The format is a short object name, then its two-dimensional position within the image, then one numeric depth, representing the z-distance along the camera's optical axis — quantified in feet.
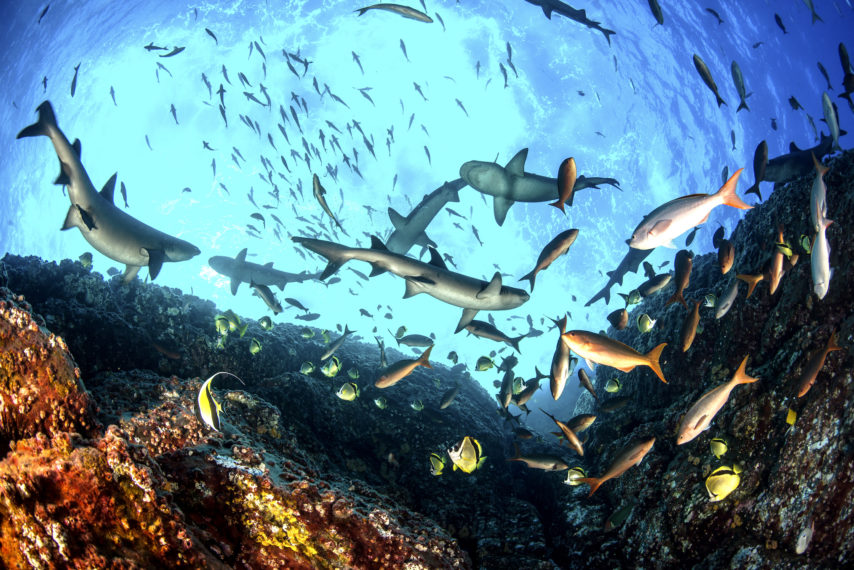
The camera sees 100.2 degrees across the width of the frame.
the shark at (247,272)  41.93
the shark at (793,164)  20.13
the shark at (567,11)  18.98
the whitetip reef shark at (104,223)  15.69
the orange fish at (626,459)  13.67
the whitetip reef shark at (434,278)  14.53
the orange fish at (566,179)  13.78
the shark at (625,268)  40.32
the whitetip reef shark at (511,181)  18.83
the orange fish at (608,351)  11.09
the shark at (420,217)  26.25
